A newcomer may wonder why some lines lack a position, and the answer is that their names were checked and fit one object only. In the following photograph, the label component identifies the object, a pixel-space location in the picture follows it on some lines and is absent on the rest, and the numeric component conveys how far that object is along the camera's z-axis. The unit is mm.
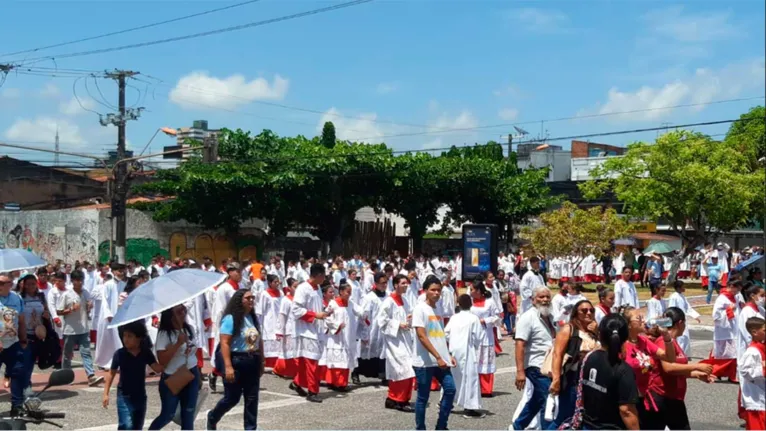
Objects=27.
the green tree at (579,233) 34312
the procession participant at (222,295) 12688
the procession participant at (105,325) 13227
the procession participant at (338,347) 12734
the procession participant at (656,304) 14508
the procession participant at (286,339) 13219
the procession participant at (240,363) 8477
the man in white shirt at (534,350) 8484
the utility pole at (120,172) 31203
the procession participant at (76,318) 13305
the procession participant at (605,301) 11414
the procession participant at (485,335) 12281
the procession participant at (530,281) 18000
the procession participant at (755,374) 7238
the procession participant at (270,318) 14258
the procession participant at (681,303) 14203
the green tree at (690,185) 33188
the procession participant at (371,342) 13589
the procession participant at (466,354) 10609
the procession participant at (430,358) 9094
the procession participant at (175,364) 7504
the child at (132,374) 7258
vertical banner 24969
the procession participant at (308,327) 12398
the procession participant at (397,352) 11016
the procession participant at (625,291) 16203
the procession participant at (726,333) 13930
